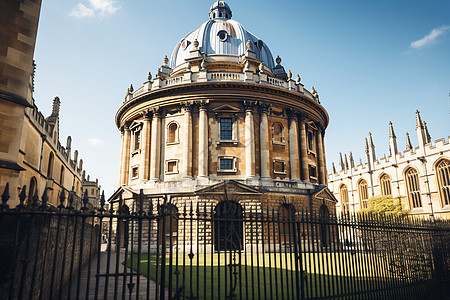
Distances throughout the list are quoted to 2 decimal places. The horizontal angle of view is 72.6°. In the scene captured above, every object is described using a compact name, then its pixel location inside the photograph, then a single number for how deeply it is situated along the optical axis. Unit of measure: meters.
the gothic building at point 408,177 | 45.56
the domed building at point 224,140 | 25.59
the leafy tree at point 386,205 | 47.17
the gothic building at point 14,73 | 8.06
